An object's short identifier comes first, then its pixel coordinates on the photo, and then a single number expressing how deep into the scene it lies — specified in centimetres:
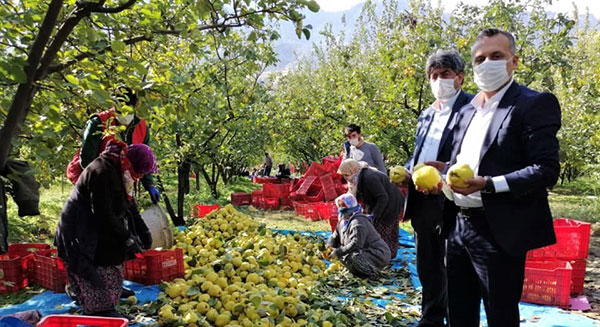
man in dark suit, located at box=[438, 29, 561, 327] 196
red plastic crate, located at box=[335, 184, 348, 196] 999
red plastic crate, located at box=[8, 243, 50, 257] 476
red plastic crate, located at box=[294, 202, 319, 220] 936
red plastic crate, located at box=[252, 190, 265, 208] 1103
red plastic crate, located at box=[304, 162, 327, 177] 1055
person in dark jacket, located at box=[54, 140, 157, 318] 321
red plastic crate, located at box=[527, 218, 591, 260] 440
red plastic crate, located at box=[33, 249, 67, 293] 410
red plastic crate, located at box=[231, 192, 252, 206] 1127
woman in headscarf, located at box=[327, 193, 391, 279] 468
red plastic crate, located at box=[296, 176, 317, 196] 1023
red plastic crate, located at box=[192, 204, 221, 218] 804
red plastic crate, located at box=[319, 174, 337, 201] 980
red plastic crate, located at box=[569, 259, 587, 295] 437
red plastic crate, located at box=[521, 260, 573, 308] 399
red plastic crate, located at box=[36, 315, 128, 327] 221
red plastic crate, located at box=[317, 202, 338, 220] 905
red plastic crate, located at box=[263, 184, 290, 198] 1087
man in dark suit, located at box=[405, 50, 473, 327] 324
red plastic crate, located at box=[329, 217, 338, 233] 639
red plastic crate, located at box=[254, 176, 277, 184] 1401
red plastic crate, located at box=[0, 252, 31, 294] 418
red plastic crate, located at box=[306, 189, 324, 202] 1005
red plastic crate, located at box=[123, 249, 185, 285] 431
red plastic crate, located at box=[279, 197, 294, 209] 1092
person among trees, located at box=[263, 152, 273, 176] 2087
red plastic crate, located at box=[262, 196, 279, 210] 1084
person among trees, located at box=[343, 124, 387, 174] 665
